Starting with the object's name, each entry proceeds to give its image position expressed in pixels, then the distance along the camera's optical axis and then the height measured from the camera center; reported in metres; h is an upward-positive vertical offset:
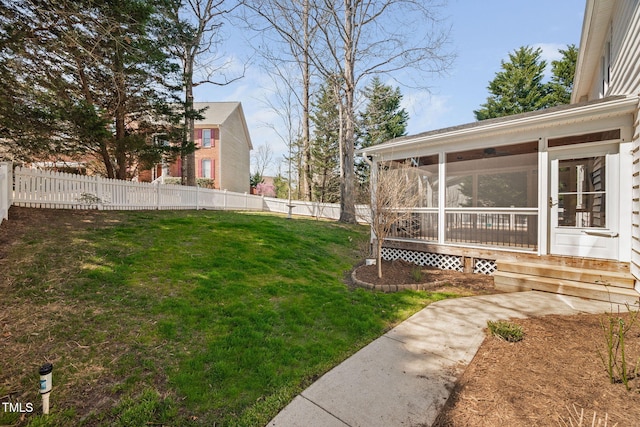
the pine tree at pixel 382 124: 22.94 +7.28
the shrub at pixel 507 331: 3.24 -1.44
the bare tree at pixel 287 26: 11.82 +8.49
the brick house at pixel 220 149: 21.59 +5.02
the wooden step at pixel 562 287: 4.42 -1.36
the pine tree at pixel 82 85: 5.84 +3.48
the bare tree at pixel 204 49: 12.98 +7.73
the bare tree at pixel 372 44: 12.10 +7.67
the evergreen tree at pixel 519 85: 21.69 +10.07
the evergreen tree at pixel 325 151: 23.52 +5.02
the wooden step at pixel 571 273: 4.62 -1.14
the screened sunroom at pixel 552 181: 4.96 +0.59
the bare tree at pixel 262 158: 36.41 +6.86
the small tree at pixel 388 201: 5.89 +0.21
